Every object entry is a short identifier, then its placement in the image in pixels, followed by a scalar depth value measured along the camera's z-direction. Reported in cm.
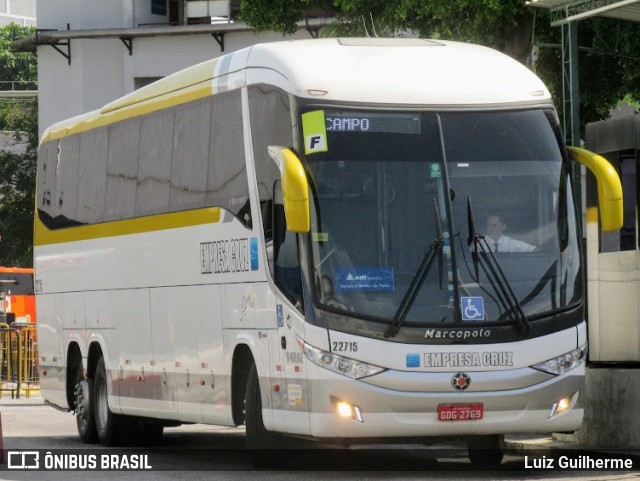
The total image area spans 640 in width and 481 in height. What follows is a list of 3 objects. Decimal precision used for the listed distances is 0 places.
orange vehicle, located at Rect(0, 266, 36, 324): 5112
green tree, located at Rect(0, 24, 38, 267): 6481
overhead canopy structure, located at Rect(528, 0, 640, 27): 1720
